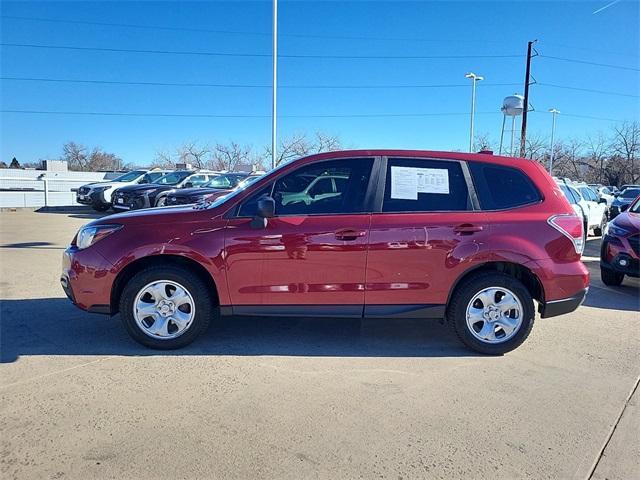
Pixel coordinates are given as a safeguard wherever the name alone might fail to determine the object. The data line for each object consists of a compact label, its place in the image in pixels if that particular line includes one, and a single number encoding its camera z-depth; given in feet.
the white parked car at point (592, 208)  40.97
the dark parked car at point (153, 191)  51.49
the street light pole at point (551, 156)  141.59
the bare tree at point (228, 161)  160.78
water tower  85.97
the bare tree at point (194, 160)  171.73
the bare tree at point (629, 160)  166.71
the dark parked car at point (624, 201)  58.74
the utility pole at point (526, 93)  74.74
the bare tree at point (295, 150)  131.54
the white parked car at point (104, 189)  58.23
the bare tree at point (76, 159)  238.89
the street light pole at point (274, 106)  60.08
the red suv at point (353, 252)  13.35
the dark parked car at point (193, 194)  42.73
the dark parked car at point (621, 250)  21.59
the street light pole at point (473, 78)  104.68
